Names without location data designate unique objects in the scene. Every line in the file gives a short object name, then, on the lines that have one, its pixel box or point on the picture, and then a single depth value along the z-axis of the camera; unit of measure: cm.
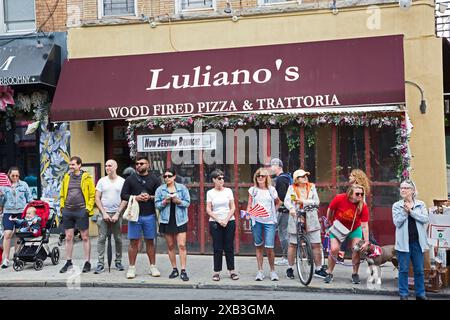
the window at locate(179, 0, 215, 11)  1335
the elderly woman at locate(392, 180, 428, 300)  755
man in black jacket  1016
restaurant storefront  1079
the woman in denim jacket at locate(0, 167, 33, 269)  1039
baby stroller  1002
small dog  848
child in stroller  1005
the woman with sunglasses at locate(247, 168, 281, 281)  898
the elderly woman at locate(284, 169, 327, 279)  891
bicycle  850
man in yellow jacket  962
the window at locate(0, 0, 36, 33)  1417
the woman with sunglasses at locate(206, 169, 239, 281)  892
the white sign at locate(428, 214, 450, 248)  815
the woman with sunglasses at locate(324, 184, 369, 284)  862
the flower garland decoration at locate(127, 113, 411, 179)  1058
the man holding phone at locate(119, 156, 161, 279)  921
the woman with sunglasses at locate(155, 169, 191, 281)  901
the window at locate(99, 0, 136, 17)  1372
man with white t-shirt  958
